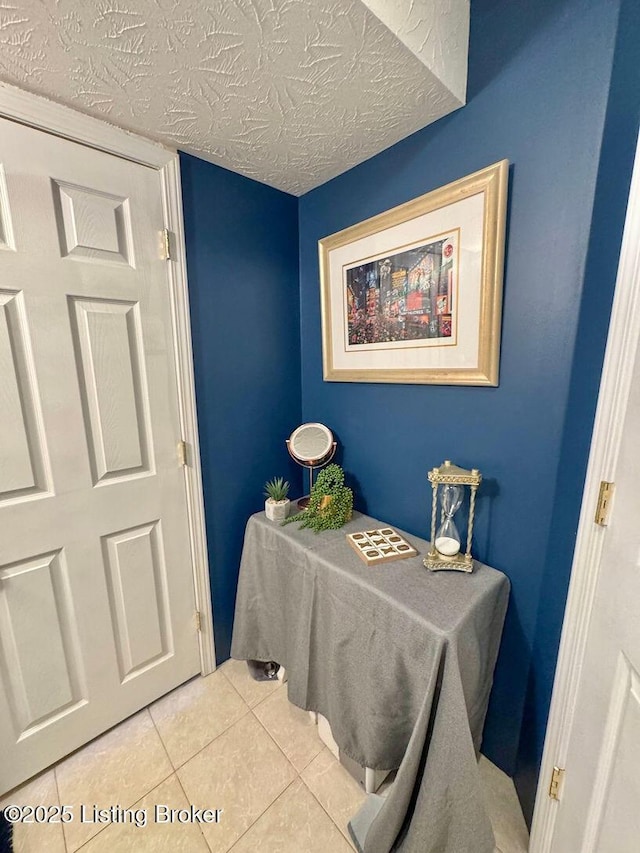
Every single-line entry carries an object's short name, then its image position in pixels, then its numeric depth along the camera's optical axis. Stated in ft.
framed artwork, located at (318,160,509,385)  3.32
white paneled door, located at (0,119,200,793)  3.34
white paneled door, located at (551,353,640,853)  1.98
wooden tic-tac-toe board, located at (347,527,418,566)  3.75
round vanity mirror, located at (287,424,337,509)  4.93
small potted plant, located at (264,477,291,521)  4.72
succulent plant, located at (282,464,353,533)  4.51
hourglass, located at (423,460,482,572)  3.44
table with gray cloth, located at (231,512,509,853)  2.73
